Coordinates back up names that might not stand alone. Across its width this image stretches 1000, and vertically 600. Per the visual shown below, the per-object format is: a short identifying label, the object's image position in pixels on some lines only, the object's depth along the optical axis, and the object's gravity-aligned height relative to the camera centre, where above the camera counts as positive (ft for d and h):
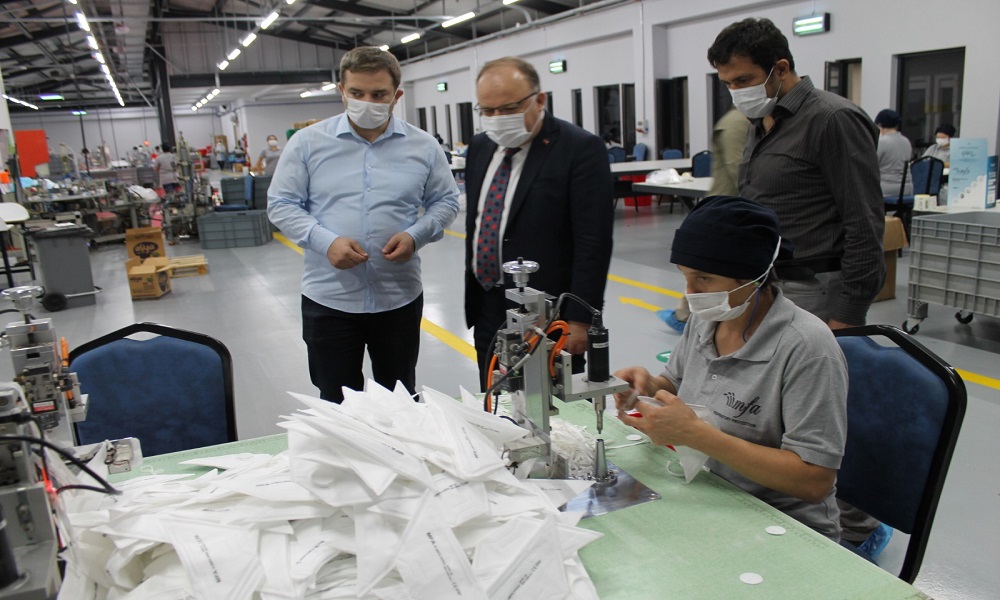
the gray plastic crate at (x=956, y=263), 13.12 -2.39
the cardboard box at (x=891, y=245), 16.94 -2.49
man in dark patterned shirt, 6.61 -0.32
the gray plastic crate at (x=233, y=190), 33.91 -0.95
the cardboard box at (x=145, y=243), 25.48 -2.34
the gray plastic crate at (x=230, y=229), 31.48 -2.50
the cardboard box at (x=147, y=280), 21.79 -3.07
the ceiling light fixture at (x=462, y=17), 41.02 +7.47
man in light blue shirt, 7.59 -0.53
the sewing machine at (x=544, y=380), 4.58 -1.40
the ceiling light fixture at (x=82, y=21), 33.35 +6.94
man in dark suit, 7.14 -0.48
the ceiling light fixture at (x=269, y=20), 41.00 +8.04
